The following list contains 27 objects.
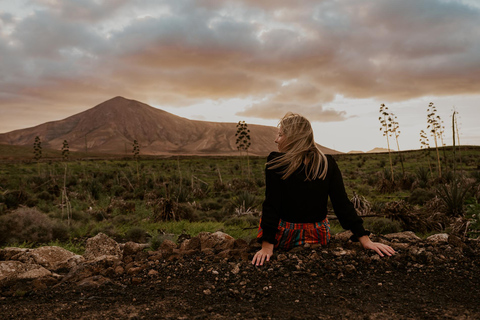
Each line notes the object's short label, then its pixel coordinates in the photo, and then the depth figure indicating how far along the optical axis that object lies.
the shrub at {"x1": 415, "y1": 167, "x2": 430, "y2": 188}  13.97
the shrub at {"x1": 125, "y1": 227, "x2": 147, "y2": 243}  7.67
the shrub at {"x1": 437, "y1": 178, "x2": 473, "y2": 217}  7.74
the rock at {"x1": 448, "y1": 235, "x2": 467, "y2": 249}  4.17
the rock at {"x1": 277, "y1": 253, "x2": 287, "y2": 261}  3.82
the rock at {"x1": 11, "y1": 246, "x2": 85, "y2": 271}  5.08
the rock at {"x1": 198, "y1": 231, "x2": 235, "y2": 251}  4.57
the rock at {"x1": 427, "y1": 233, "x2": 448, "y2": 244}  4.60
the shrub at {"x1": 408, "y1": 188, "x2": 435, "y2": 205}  11.16
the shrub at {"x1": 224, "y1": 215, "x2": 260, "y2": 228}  8.98
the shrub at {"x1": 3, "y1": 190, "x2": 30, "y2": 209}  12.84
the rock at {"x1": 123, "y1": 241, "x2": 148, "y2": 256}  5.02
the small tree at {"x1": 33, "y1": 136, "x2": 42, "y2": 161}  18.93
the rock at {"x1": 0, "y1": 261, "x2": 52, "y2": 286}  4.29
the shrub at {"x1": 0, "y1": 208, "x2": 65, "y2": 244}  7.74
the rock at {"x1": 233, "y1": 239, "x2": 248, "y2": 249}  4.50
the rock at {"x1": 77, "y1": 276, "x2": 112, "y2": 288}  3.66
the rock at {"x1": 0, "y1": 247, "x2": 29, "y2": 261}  5.34
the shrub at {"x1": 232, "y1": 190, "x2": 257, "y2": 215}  10.76
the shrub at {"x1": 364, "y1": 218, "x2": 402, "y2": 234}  6.91
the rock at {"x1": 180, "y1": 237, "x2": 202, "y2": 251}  4.89
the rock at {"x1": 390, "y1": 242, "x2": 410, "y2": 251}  4.14
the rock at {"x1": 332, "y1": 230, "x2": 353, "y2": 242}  4.71
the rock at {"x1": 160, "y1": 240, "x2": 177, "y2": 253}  4.95
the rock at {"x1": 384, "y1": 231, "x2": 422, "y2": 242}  4.73
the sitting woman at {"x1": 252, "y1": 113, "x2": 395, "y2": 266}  3.54
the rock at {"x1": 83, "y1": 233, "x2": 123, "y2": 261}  5.62
